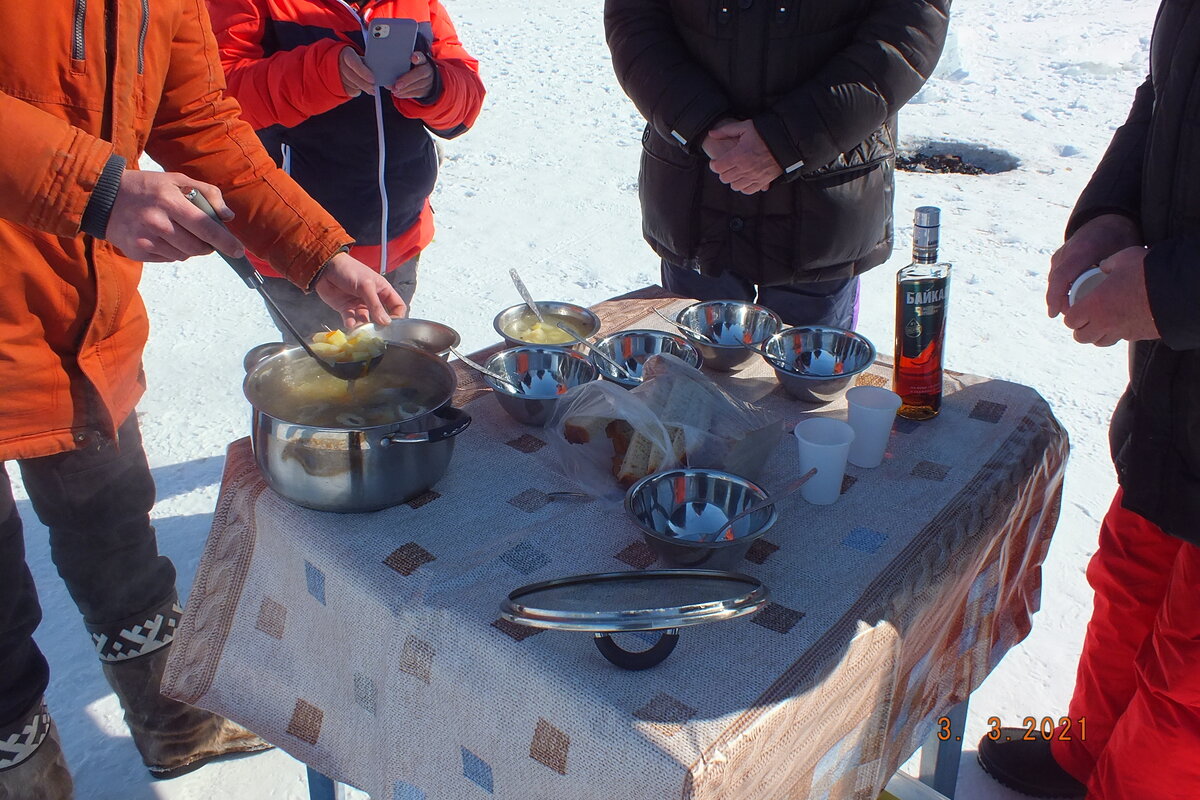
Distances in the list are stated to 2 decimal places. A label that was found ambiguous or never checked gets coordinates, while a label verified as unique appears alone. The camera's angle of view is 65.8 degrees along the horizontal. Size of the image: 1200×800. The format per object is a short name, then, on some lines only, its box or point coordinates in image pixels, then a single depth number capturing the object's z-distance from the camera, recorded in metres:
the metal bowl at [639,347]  1.76
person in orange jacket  1.29
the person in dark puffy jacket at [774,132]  2.04
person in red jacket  2.23
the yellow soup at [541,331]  1.83
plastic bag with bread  1.38
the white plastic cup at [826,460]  1.38
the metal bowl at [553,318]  1.88
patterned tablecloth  1.07
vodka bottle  1.50
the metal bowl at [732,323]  1.86
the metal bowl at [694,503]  1.27
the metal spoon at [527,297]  1.84
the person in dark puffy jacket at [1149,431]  1.33
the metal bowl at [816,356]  1.66
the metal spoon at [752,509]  1.23
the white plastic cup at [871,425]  1.47
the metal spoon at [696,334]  1.80
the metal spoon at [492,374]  1.57
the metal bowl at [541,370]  1.68
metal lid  0.98
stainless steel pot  1.27
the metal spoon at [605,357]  1.66
